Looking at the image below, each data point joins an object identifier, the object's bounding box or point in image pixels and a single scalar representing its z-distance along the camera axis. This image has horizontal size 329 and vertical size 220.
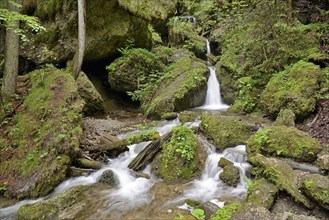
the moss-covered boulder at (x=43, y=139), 6.12
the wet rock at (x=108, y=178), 6.42
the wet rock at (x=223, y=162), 6.55
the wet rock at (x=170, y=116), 10.36
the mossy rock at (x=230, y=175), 6.04
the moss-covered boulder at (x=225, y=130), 7.37
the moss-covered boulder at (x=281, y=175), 4.41
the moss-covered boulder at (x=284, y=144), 5.86
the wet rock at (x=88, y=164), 6.86
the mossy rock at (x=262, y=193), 4.34
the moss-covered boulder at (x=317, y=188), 4.13
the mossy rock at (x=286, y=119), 7.65
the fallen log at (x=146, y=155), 7.01
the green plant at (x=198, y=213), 4.57
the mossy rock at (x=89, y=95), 11.11
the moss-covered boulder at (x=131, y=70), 12.73
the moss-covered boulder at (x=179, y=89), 11.12
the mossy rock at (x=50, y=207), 4.89
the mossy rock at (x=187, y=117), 9.62
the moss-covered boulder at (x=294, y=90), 8.10
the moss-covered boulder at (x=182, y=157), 6.60
